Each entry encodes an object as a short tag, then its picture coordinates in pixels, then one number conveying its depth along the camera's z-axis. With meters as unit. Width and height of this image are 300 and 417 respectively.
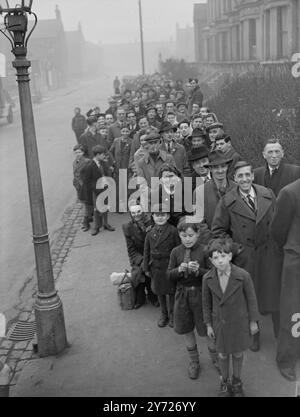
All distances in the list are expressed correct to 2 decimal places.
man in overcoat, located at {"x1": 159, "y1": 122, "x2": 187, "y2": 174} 7.91
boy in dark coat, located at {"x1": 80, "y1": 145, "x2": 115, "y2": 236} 9.09
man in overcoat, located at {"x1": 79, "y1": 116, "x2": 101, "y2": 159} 10.94
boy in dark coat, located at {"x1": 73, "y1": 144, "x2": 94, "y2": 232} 9.20
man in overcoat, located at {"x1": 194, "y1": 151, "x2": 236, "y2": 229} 5.22
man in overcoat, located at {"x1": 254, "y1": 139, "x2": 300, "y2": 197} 5.33
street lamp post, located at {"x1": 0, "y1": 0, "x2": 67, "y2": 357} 4.67
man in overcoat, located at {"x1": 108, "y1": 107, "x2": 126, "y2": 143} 11.65
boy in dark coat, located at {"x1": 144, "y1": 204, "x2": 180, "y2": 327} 5.32
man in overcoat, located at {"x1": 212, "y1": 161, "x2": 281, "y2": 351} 4.83
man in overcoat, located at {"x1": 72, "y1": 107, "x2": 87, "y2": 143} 17.17
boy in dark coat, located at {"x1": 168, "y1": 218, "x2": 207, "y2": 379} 4.59
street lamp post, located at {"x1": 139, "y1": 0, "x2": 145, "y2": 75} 39.08
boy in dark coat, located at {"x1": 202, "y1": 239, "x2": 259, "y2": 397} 4.13
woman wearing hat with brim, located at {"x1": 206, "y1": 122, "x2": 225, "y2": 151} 7.75
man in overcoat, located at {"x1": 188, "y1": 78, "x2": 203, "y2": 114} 14.59
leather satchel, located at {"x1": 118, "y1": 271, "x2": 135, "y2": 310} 6.21
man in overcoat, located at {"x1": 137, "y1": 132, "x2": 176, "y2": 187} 7.43
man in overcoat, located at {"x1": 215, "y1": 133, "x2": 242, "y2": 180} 6.22
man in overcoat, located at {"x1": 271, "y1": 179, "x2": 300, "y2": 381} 4.38
